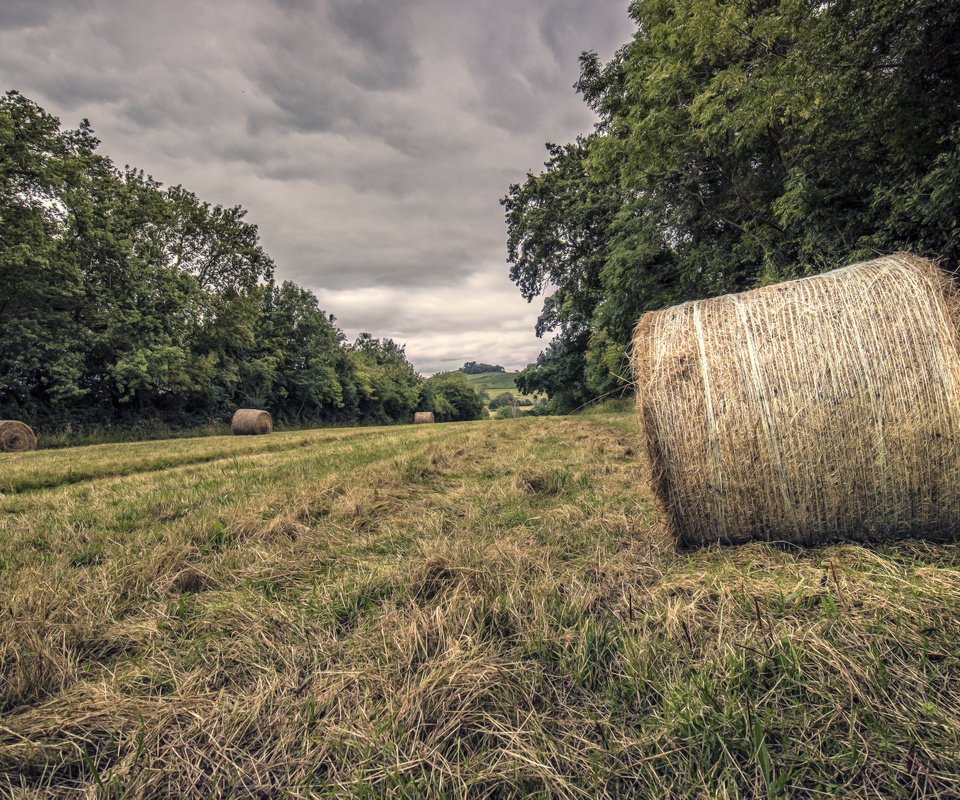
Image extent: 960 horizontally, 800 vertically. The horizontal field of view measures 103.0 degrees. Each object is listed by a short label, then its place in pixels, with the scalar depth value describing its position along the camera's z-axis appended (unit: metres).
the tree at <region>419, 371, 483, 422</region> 73.88
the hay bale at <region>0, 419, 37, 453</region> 13.85
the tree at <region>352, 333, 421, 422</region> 51.53
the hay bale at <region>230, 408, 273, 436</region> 23.09
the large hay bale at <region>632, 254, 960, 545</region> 2.74
